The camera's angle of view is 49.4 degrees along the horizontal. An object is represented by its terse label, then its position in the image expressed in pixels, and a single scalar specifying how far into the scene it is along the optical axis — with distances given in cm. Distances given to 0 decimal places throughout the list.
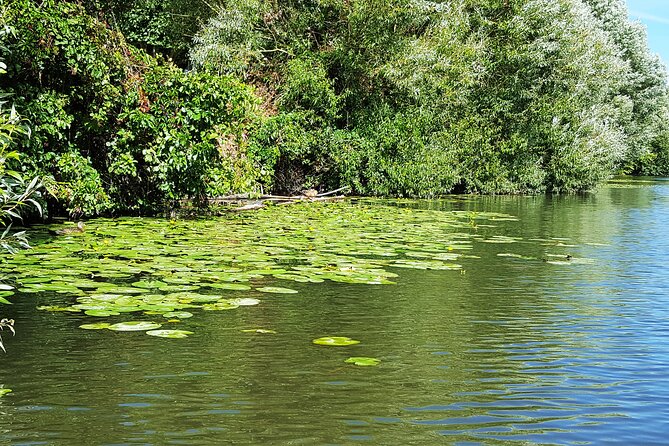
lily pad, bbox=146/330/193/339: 552
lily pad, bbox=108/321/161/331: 567
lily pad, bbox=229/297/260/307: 674
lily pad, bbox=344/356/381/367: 496
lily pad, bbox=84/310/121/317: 607
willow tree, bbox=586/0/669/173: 4162
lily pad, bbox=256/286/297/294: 740
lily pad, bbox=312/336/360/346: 550
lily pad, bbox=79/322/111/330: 572
